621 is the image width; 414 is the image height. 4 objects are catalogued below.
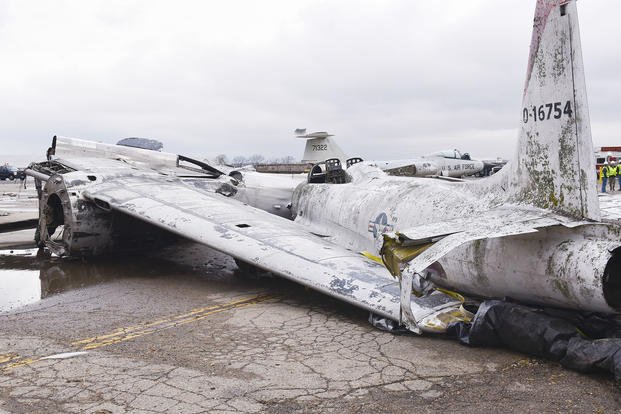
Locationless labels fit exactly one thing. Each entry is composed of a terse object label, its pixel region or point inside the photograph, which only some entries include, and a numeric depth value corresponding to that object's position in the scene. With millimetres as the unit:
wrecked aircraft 4605
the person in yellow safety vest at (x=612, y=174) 27016
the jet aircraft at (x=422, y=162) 29594
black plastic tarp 4320
